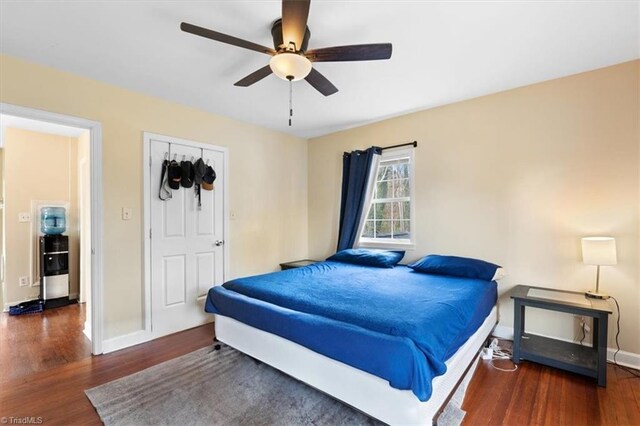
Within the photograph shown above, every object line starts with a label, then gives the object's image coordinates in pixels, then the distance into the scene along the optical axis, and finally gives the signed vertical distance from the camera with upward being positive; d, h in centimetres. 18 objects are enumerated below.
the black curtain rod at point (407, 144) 358 +82
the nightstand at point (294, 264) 412 -80
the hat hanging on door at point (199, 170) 330 +45
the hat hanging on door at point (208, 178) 337 +36
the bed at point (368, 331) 153 -77
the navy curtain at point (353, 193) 395 +23
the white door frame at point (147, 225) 296 -17
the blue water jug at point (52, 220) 415 -16
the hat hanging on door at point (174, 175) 310 +37
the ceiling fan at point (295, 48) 156 +97
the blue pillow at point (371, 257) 340 -59
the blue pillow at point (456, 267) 273 -58
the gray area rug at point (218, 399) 177 -129
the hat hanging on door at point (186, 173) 317 +39
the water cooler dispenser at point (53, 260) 397 -71
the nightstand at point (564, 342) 208 -106
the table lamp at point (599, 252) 226 -34
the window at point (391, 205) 370 +6
